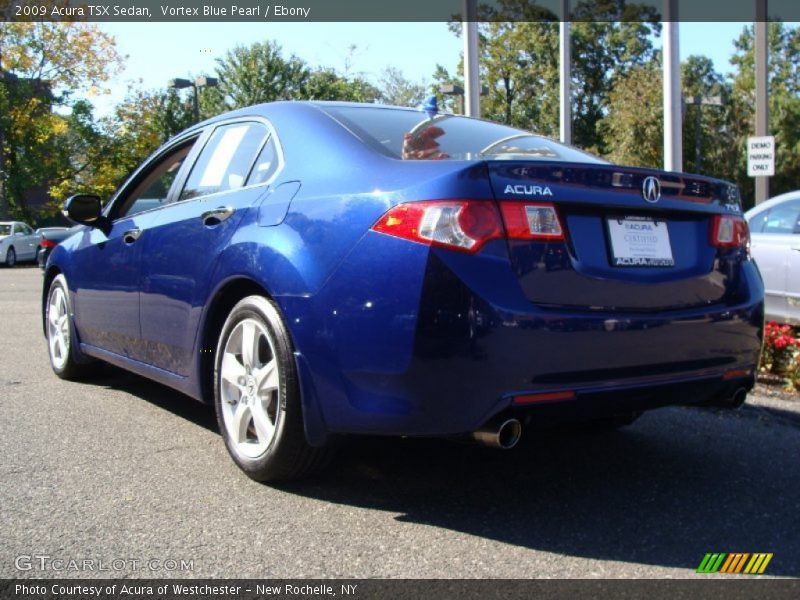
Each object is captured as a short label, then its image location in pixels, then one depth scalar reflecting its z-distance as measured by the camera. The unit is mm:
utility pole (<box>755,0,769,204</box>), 14619
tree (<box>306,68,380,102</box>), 36906
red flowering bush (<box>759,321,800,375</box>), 5727
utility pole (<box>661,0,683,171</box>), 13055
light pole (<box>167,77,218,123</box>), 26406
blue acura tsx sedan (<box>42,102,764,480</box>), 2801
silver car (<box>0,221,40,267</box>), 29234
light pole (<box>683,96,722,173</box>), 31373
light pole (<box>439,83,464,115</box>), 23344
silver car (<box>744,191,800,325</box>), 7863
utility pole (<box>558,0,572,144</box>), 19062
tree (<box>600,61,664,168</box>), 42812
